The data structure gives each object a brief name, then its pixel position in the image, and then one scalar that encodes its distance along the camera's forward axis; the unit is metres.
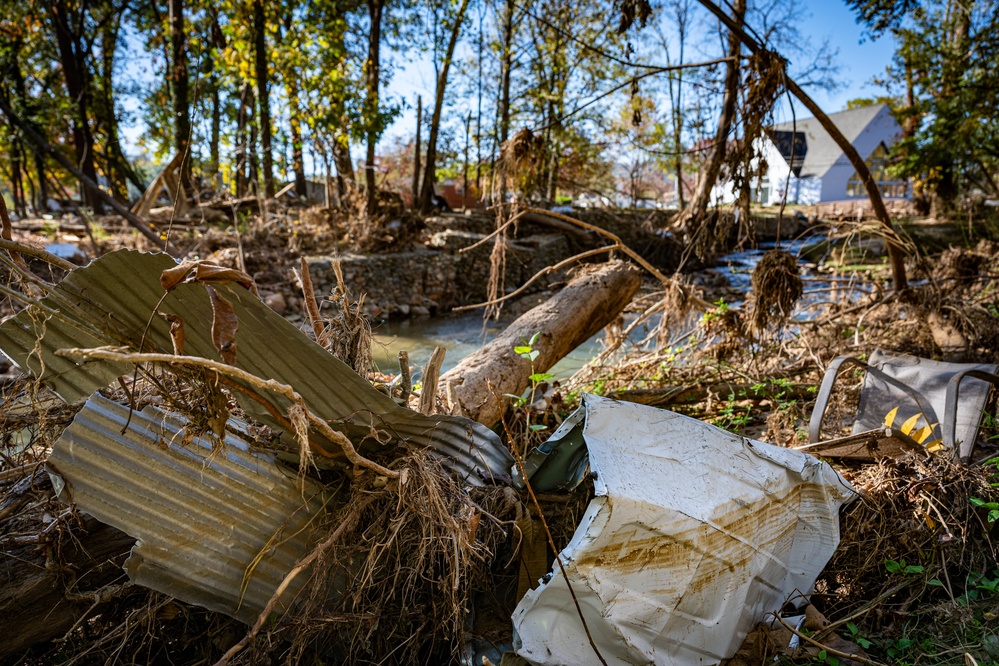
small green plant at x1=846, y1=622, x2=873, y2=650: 2.25
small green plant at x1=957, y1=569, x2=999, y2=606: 2.44
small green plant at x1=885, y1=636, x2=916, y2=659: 2.22
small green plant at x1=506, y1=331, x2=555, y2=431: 3.22
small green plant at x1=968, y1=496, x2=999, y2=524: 2.65
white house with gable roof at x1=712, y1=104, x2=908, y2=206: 37.66
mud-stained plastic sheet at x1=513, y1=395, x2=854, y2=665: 1.93
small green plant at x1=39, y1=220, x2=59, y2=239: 11.23
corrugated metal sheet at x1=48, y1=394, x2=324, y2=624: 1.96
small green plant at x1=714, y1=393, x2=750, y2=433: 4.12
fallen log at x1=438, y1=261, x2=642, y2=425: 3.56
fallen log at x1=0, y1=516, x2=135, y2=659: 2.04
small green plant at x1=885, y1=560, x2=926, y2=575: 2.54
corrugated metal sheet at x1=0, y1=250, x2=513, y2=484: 1.86
